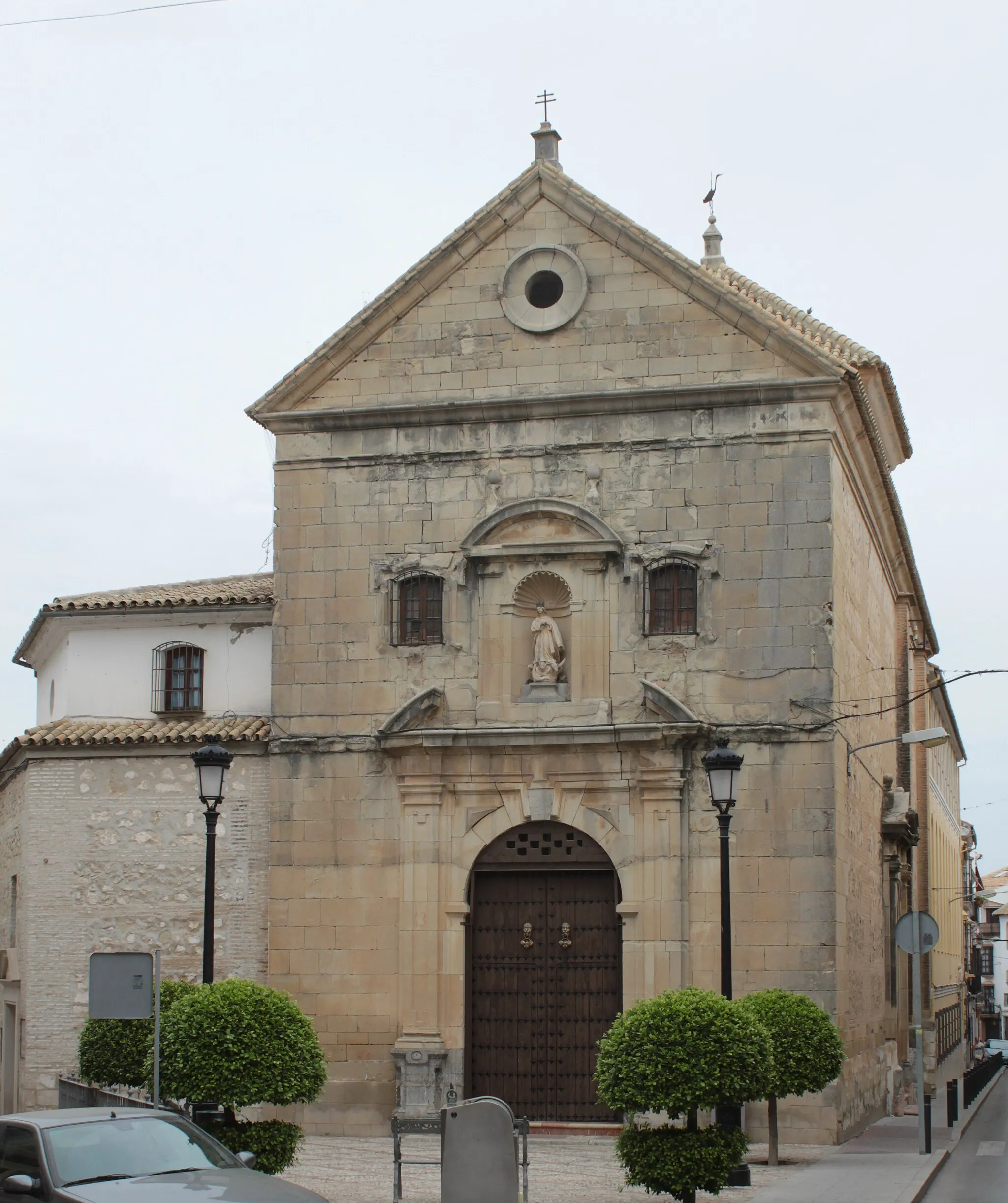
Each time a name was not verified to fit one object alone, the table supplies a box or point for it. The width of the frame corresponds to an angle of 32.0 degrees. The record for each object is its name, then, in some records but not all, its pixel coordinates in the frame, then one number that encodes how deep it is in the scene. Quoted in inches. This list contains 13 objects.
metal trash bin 553.6
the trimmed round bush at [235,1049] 639.8
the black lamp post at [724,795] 677.9
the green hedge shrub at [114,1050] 849.5
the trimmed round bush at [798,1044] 786.2
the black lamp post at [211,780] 710.5
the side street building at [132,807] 952.9
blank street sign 585.6
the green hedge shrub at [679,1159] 597.0
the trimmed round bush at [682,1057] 607.2
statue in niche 915.4
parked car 462.6
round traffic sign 800.9
